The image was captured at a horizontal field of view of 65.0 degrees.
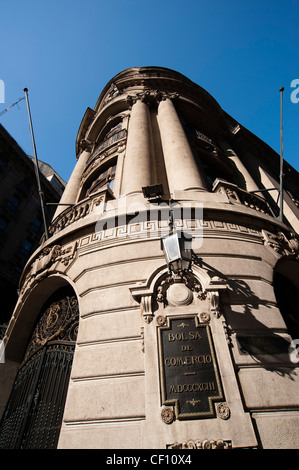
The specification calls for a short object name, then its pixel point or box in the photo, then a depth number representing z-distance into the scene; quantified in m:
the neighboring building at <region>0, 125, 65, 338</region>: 20.97
